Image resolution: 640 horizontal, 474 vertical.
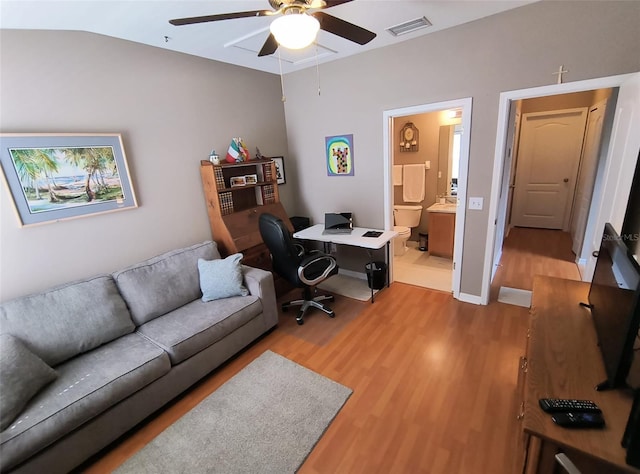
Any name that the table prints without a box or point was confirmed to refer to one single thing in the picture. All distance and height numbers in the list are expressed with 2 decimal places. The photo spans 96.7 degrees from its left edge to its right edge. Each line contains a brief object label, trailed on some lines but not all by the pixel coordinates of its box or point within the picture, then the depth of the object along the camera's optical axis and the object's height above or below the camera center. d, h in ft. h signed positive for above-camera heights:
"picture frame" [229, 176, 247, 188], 10.53 -0.54
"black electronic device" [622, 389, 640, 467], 2.72 -2.78
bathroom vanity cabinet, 13.39 -3.54
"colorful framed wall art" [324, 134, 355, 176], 11.47 +0.18
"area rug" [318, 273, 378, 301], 11.26 -5.20
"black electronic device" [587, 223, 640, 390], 3.36 -2.16
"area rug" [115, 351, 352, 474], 5.38 -5.35
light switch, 9.21 -1.66
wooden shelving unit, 9.98 -1.50
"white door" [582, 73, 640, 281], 6.01 -0.40
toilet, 14.69 -3.32
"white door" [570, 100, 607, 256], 12.15 -1.35
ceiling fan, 4.45 +2.23
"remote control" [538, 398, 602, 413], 3.35 -3.03
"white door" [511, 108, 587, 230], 15.93 -1.18
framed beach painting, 6.47 +0.06
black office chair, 8.57 -3.19
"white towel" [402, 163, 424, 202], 15.14 -1.47
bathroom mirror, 14.42 -0.29
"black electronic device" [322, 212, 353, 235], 11.32 -2.50
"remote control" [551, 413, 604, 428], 3.21 -3.03
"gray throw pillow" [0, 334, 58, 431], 4.85 -3.50
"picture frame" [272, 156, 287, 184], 12.67 -0.24
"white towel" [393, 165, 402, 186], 15.58 -1.03
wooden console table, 3.08 -3.12
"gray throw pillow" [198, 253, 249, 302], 8.45 -3.24
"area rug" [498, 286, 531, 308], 9.93 -5.21
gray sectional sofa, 5.01 -3.91
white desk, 9.80 -2.83
